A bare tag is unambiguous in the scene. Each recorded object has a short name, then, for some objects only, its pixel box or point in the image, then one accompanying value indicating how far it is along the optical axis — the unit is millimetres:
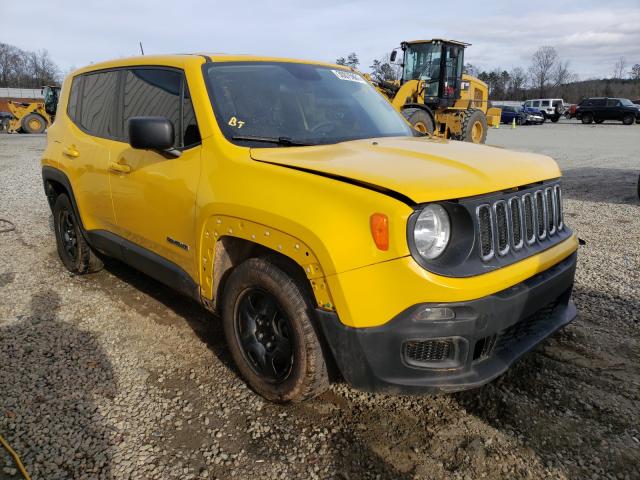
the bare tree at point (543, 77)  89312
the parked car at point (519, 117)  39250
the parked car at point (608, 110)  35469
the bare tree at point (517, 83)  82188
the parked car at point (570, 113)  41694
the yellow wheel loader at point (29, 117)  28688
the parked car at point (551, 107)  43094
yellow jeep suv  2252
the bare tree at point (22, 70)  86000
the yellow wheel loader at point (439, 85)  14594
